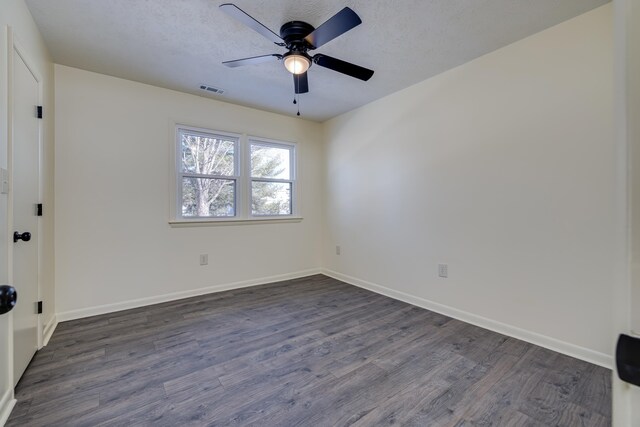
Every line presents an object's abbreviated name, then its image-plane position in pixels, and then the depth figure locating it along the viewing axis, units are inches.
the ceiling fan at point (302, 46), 72.4
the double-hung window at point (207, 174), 138.1
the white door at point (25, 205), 69.2
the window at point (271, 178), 160.9
